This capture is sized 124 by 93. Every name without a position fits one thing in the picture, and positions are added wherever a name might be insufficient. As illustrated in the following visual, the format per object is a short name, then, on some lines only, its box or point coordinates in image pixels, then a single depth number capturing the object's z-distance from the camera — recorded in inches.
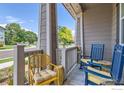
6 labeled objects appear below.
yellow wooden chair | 45.5
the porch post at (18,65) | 39.3
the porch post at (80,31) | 109.3
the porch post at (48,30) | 59.8
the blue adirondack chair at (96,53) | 78.6
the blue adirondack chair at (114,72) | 33.4
